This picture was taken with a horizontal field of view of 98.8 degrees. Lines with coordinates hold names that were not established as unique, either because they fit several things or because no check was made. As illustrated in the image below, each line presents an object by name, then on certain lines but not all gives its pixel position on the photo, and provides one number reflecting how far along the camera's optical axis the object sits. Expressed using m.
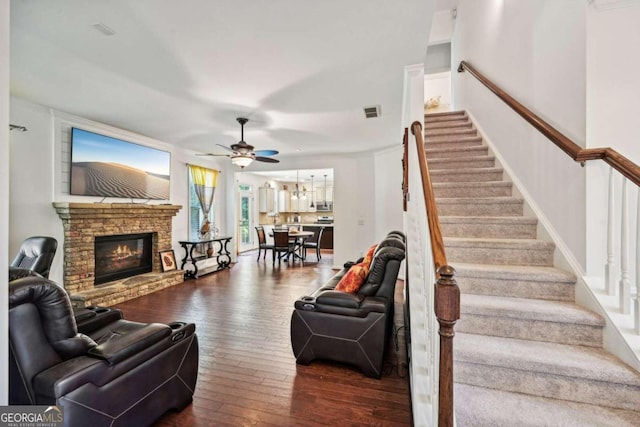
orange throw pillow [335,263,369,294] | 2.54
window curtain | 6.40
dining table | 7.38
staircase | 1.33
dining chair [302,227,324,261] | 7.66
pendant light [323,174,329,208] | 10.73
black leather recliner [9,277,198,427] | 1.29
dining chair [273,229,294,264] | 7.02
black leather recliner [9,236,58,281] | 2.96
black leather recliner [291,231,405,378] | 2.28
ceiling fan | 3.85
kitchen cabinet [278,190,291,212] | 10.94
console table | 5.78
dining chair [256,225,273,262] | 7.42
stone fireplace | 3.92
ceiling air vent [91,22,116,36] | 2.00
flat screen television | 4.05
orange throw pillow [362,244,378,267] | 2.93
